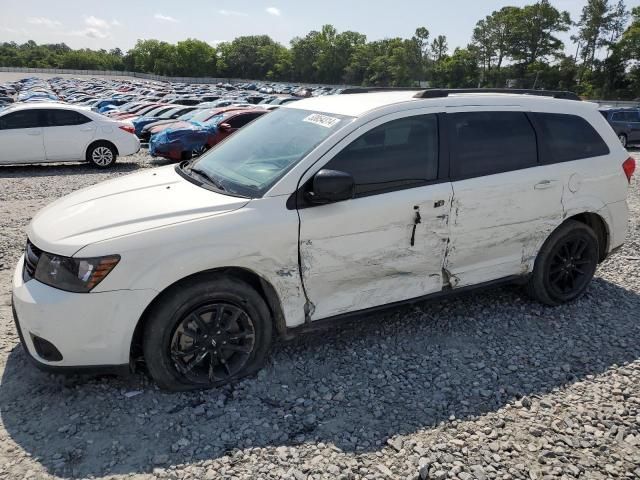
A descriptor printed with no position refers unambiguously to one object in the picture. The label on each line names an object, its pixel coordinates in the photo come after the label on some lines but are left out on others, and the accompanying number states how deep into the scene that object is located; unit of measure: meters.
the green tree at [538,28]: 84.88
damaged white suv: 2.93
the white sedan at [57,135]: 11.55
